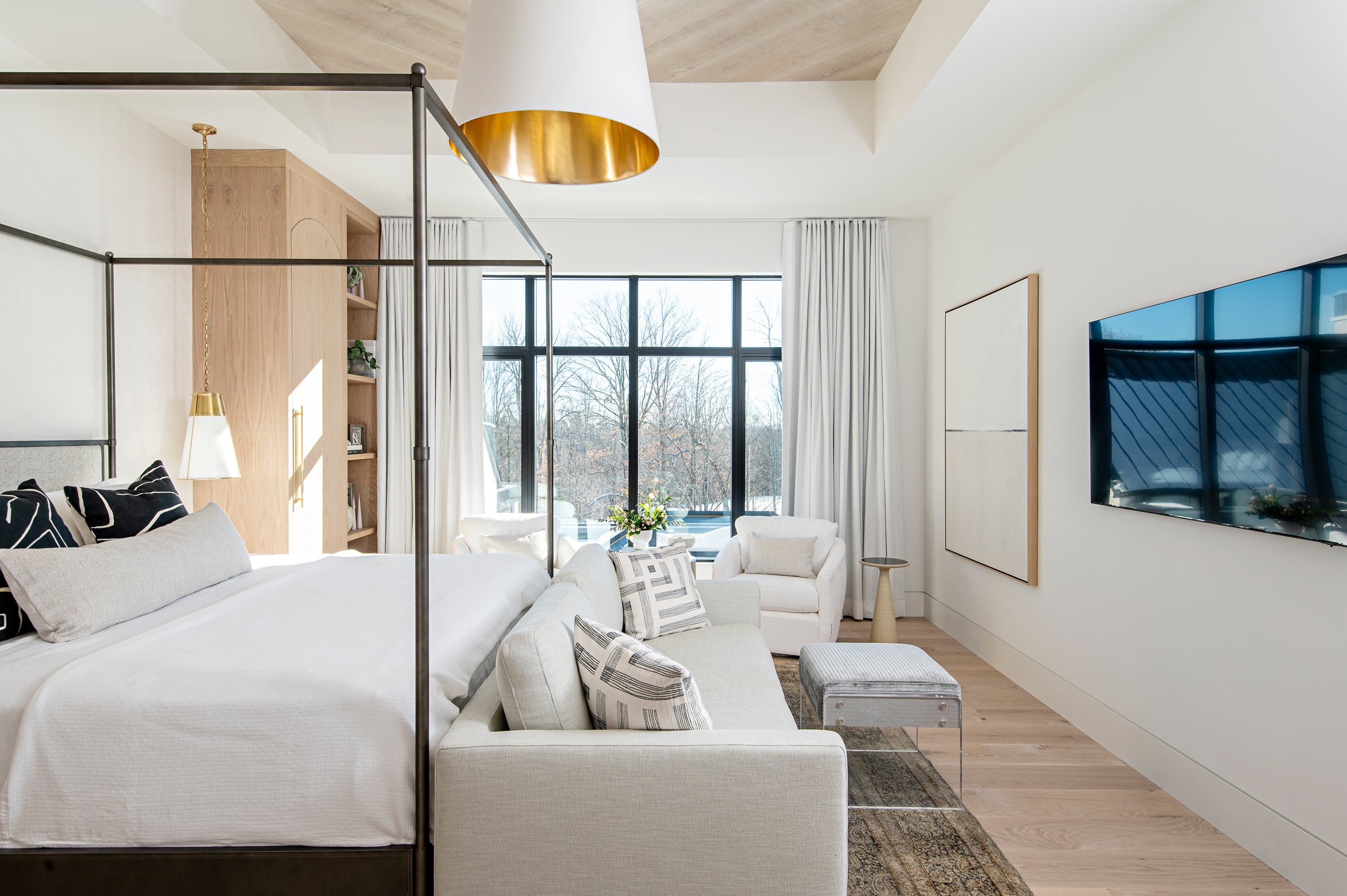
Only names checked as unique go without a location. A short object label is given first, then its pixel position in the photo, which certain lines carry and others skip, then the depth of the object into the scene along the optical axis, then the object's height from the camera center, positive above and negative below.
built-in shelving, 4.85 +0.27
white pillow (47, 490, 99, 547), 2.32 -0.25
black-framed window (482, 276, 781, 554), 5.17 +0.40
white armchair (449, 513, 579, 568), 4.57 -0.53
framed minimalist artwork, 3.46 +0.06
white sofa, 1.50 -0.78
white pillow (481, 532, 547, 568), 4.56 -0.64
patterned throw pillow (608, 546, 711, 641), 2.90 -0.61
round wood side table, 4.12 -0.95
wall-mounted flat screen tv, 1.85 +0.11
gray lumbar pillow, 1.84 -0.37
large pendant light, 1.75 +0.92
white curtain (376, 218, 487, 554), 4.83 +0.37
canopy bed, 1.49 -0.66
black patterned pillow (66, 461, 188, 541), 2.35 -0.21
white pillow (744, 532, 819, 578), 4.25 -0.67
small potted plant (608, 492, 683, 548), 4.82 -0.52
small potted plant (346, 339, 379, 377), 4.71 +0.53
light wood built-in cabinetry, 3.68 +0.52
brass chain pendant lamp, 3.16 +0.00
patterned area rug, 1.97 -1.19
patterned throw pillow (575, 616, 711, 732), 1.59 -0.55
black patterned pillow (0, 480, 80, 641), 1.87 -0.24
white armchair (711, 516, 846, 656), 3.98 -0.89
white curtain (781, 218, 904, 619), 4.82 +0.36
